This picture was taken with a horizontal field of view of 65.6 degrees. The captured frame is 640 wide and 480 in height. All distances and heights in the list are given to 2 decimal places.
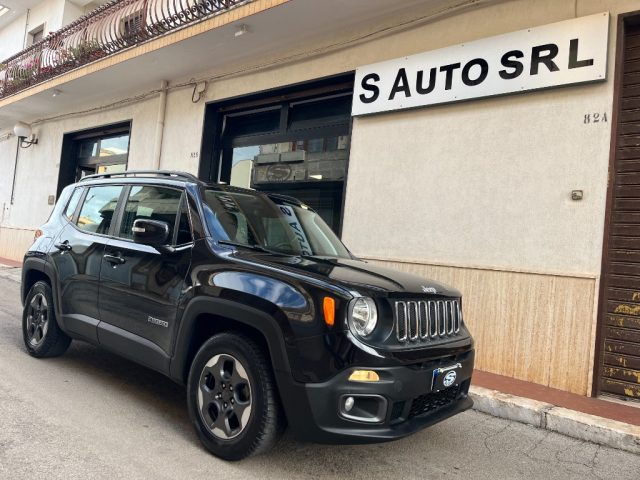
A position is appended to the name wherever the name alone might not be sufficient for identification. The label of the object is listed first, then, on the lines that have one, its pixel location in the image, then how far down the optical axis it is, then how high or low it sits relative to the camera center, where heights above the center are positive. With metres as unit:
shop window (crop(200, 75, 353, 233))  8.12 +1.90
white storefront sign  5.30 +2.40
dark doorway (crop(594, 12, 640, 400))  5.03 +0.27
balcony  8.54 +4.06
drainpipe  10.60 +2.32
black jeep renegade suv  2.69 -0.45
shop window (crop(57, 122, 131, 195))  12.55 +2.11
